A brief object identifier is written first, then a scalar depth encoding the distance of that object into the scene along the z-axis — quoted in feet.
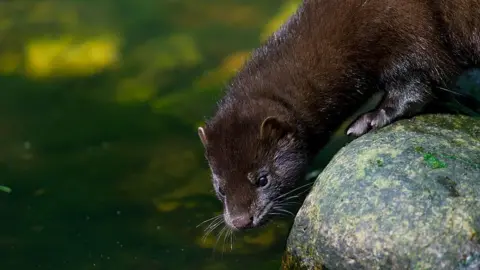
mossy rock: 18.15
